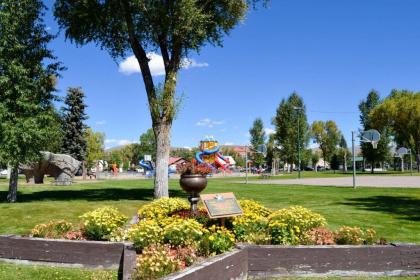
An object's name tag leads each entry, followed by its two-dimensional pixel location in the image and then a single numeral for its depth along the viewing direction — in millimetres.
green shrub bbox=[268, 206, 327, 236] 9218
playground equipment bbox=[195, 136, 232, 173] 65250
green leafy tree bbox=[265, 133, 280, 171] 99425
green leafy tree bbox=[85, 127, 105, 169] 82825
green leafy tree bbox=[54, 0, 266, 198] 19531
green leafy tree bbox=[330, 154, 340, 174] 124688
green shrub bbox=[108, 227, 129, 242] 9320
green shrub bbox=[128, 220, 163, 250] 8250
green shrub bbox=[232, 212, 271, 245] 8828
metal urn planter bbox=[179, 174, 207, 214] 12172
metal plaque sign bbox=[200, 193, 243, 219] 9477
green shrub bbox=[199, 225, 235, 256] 7875
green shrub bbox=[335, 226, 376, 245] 8828
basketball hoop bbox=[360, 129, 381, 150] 37125
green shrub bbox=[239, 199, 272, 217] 11711
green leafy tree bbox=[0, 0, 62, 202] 18859
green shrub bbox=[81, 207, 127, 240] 9523
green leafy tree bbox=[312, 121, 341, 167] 111188
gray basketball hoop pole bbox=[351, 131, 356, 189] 32175
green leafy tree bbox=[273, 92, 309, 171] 83438
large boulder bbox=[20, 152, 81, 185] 38500
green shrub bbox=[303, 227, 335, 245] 8891
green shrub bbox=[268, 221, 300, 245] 8719
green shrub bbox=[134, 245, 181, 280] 6477
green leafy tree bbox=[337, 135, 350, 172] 130163
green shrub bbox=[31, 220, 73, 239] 9820
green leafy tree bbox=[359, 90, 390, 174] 83869
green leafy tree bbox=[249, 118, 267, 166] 100062
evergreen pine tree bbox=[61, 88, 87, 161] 66000
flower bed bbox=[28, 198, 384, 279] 7184
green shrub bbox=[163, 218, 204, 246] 8164
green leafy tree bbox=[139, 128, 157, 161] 111250
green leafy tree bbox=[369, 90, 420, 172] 71875
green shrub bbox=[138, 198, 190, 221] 11867
